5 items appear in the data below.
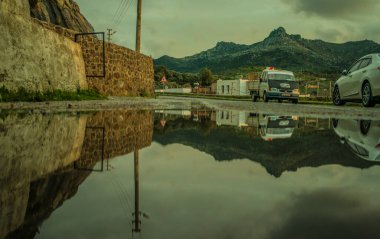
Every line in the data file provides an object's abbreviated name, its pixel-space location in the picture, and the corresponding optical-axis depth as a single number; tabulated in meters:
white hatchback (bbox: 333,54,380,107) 13.66
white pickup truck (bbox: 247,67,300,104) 26.25
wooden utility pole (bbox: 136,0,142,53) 29.77
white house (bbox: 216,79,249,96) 69.19
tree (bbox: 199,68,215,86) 107.25
